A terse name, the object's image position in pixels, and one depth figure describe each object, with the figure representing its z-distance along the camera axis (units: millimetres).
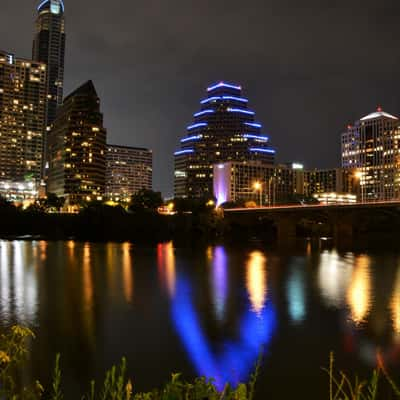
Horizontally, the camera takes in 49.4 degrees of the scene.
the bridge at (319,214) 111438
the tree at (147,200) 145375
